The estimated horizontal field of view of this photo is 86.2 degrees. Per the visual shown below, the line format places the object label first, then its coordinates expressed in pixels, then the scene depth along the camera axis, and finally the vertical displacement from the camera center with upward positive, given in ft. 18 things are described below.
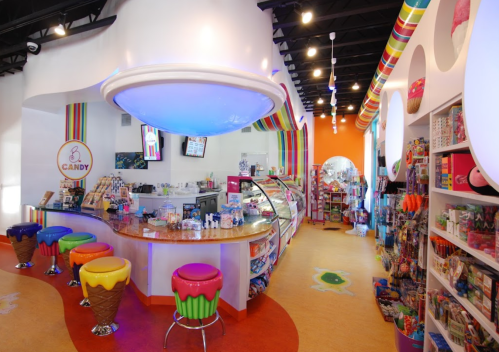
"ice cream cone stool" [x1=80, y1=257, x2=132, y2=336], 8.91 -3.74
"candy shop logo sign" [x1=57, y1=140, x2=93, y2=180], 20.24 +1.29
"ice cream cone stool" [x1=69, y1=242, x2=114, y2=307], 10.88 -3.17
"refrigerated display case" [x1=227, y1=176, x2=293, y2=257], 14.21 -1.31
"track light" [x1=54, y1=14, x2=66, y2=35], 11.50 +6.53
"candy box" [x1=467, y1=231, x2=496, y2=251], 5.41 -1.26
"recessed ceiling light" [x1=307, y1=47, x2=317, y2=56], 13.67 +6.53
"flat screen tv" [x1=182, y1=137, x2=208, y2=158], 22.47 +2.68
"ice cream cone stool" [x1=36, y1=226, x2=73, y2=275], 13.87 -3.35
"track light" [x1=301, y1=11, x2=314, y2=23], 10.14 +6.21
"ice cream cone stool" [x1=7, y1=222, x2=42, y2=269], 15.01 -3.68
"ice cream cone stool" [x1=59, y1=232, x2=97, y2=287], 12.34 -3.09
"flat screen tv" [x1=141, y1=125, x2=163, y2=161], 21.34 +2.72
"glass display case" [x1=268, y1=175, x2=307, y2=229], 22.84 -1.08
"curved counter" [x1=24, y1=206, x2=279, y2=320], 9.81 -3.24
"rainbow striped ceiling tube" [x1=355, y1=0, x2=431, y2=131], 9.48 +5.96
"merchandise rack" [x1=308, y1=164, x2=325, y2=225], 30.66 -2.41
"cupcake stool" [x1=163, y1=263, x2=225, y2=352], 8.20 -3.59
